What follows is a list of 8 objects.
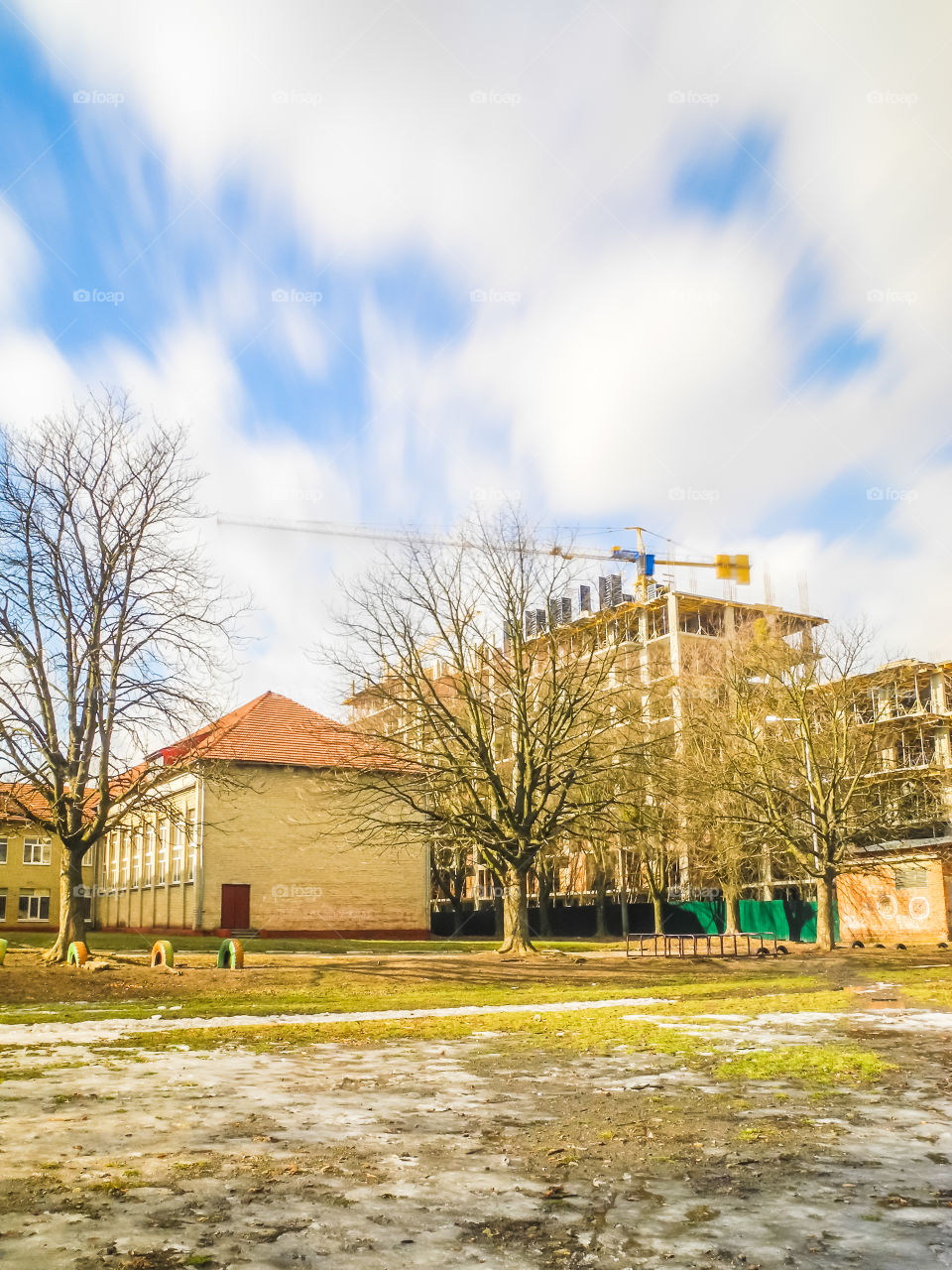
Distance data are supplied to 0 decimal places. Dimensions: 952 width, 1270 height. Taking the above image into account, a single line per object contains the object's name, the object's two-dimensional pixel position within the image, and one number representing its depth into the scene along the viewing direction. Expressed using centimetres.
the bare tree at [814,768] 3438
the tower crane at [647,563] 5772
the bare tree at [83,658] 2341
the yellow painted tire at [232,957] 2143
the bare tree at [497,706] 2802
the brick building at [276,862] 4084
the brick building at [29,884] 6475
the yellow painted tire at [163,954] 2158
